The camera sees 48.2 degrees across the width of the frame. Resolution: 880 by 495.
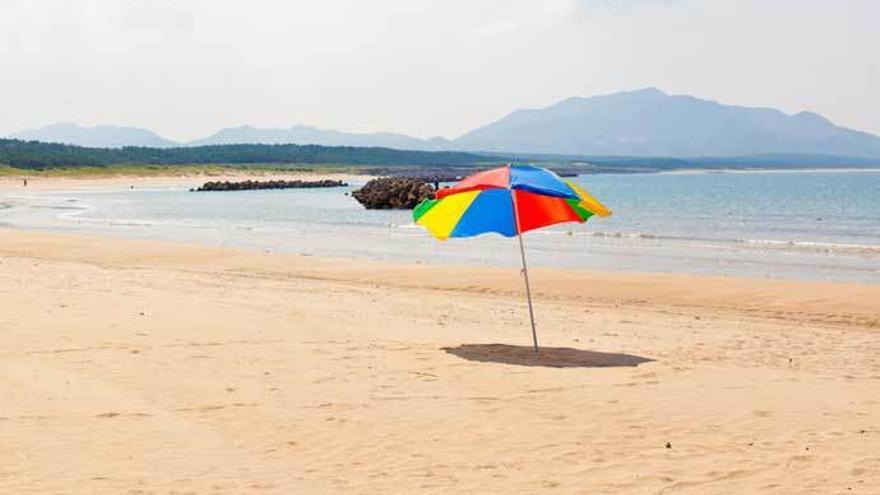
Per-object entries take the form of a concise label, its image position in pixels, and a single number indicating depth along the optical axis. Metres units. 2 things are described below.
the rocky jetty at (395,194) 67.94
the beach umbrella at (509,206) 11.75
